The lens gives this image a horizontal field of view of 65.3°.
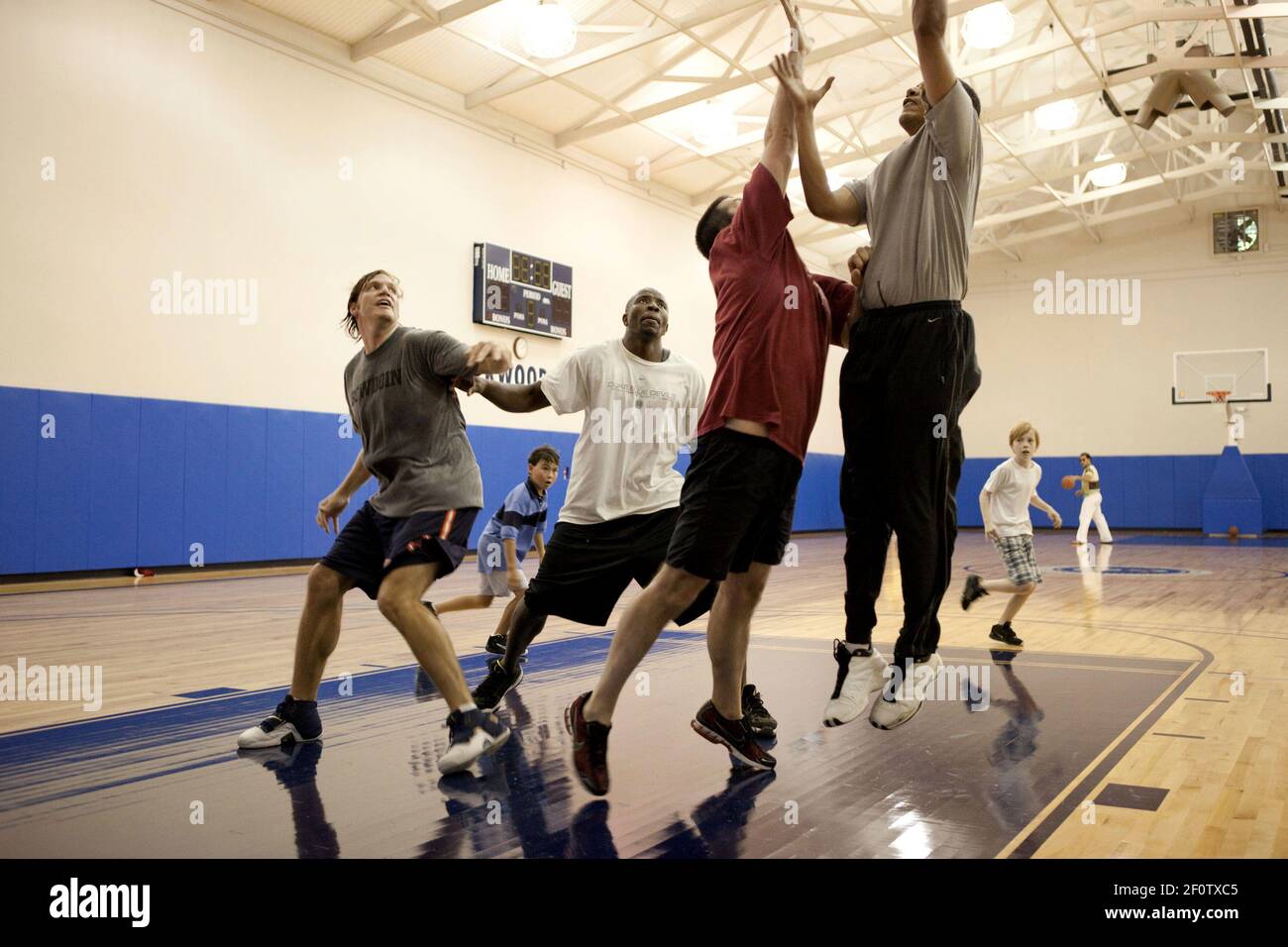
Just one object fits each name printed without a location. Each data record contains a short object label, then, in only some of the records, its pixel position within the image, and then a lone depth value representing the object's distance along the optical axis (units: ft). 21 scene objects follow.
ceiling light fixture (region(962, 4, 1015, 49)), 41.09
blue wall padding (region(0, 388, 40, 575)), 31.12
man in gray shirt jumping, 9.14
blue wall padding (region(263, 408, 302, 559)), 38.55
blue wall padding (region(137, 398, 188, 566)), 34.63
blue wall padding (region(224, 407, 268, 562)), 37.32
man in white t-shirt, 13.47
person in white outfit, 57.16
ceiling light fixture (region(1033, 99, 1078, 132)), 54.85
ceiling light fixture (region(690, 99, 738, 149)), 52.03
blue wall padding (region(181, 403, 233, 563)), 35.91
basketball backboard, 66.64
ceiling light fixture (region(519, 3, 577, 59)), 37.86
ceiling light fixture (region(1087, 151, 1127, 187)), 61.31
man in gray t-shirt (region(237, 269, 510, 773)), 11.36
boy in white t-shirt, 21.45
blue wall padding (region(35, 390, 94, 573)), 32.04
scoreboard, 46.80
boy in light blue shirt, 20.11
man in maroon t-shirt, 9.68
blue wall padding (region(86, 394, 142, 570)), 33.32
